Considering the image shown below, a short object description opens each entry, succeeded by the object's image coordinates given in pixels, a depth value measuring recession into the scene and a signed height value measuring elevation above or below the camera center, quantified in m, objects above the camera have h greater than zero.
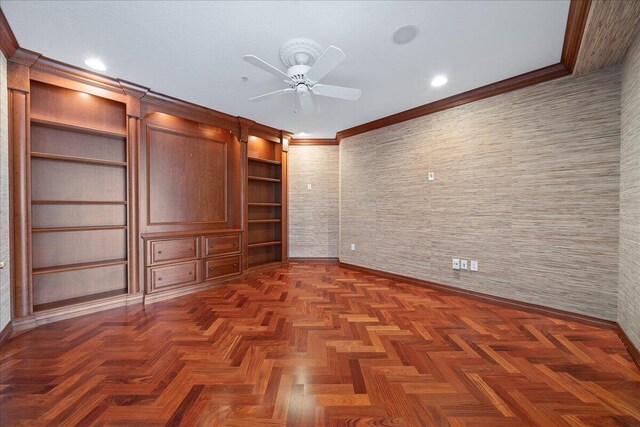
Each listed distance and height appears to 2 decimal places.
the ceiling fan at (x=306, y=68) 1.99 +1.19
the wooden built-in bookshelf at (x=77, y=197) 2.67 +0.18
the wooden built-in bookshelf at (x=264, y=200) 4.85 +0.25
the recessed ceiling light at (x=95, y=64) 2.52 +1.49
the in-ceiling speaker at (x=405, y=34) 2.05 +1.45
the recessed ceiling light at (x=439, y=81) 2.87 +1.49
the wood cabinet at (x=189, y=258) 3.23 -0.62
